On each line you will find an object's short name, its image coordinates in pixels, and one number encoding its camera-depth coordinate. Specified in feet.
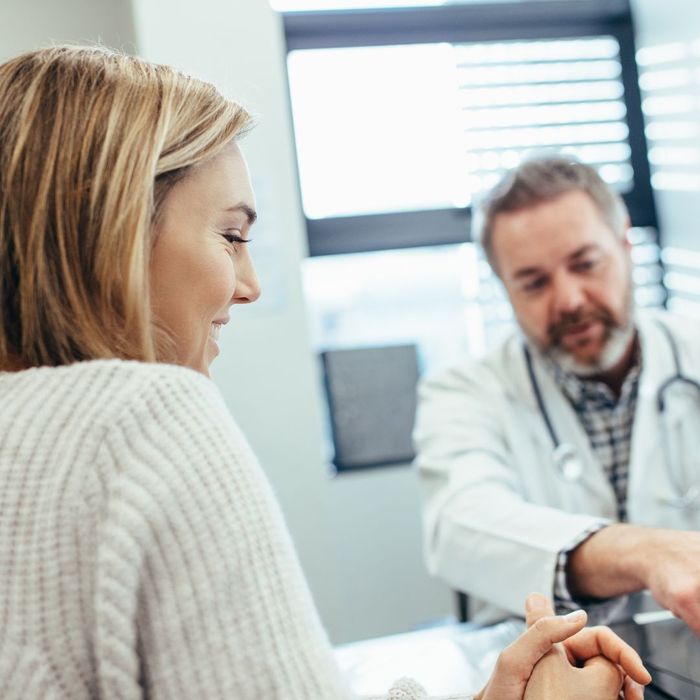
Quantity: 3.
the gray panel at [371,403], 8.13
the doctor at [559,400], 4.91
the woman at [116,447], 1.80
